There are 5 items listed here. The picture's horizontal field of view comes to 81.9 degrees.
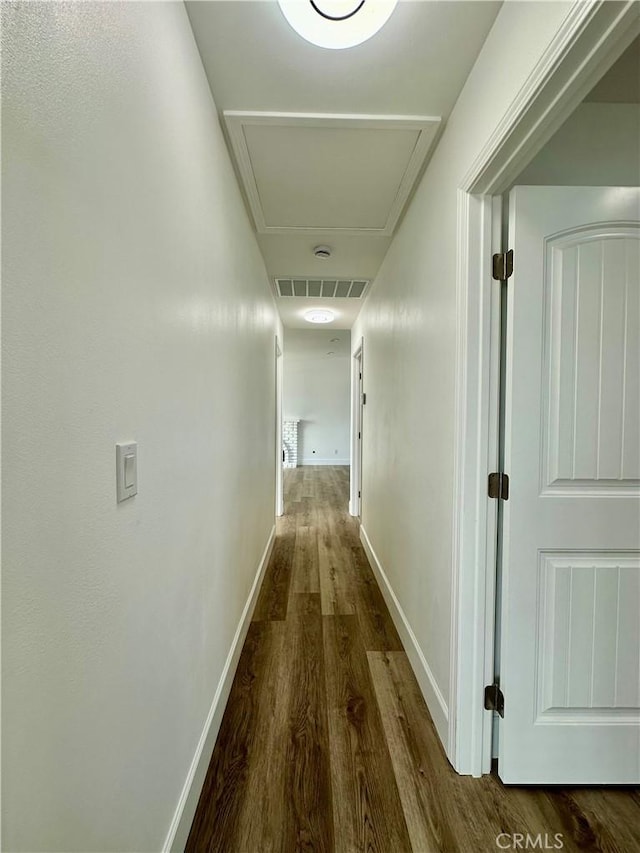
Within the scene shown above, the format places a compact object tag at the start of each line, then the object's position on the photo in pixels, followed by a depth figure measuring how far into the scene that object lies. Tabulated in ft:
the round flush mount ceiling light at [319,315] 14.17
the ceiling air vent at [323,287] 10.81
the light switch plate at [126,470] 2.38
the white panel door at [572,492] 4.02
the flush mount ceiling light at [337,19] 3.48
